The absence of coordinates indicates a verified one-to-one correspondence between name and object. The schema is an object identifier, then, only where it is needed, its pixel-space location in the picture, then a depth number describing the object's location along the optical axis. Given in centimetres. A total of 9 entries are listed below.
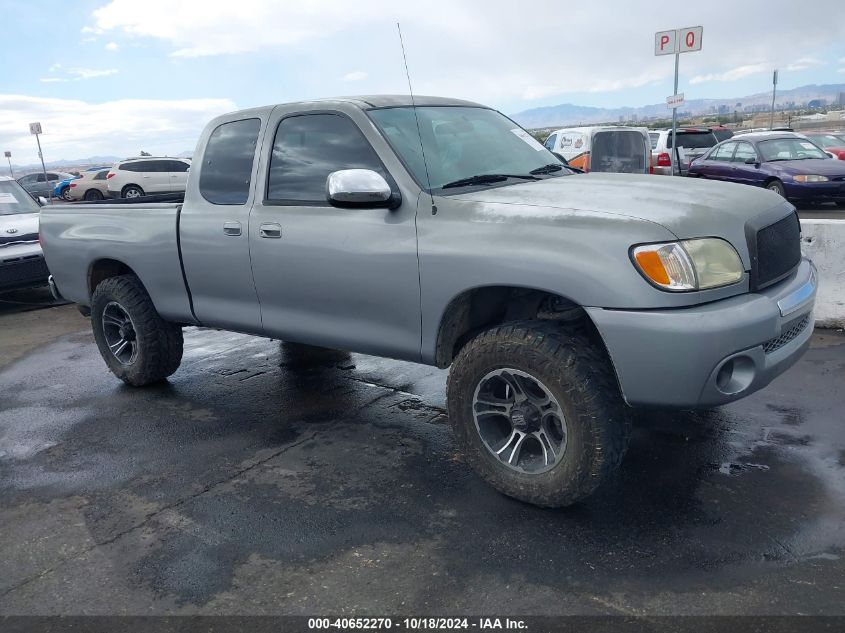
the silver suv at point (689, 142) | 1870
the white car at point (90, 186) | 2864
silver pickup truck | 303
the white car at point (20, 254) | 898
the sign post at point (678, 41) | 1375
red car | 1849
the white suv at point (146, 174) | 2605
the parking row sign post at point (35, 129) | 3589
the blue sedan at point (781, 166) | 1334
